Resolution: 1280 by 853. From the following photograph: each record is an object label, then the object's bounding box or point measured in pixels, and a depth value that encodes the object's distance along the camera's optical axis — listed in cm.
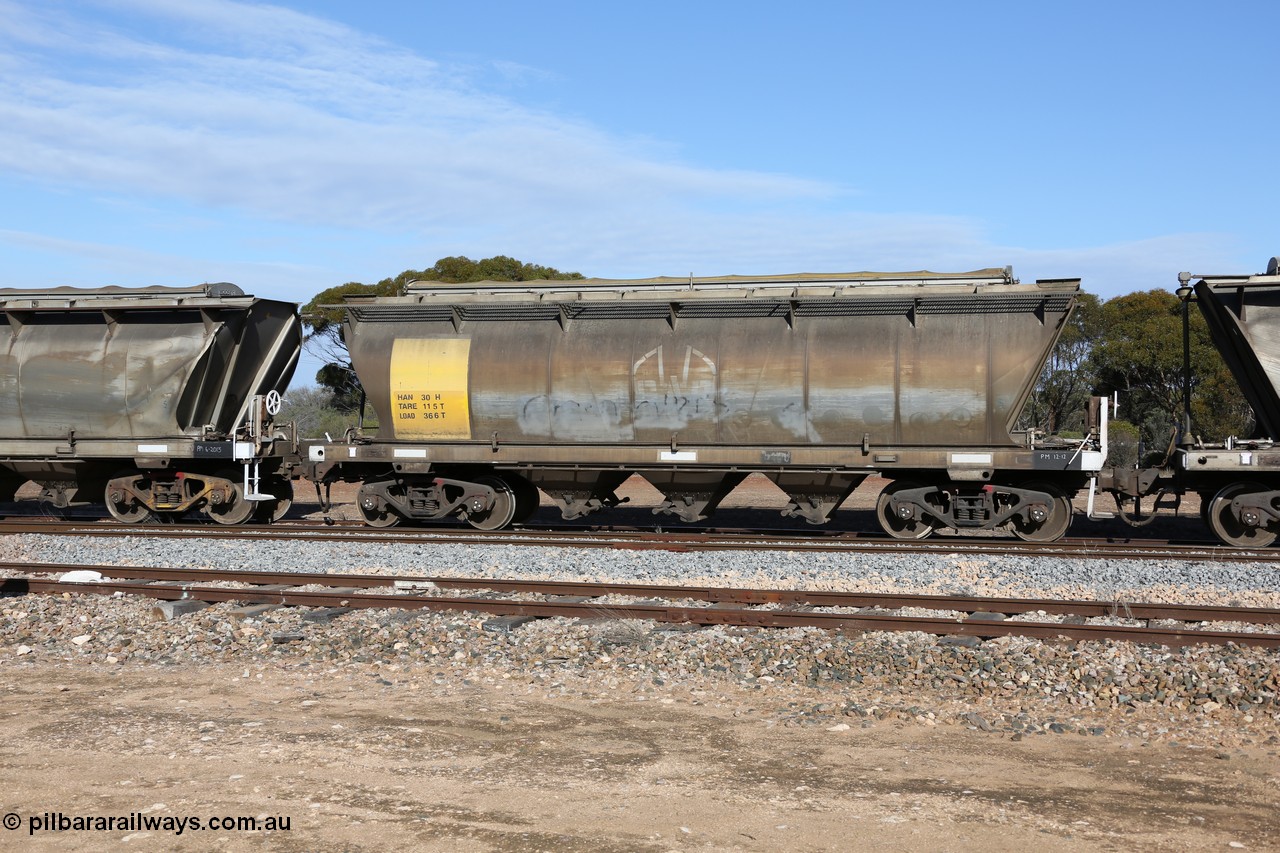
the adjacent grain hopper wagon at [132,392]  1719
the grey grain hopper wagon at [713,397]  1438
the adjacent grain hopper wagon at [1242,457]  1375
